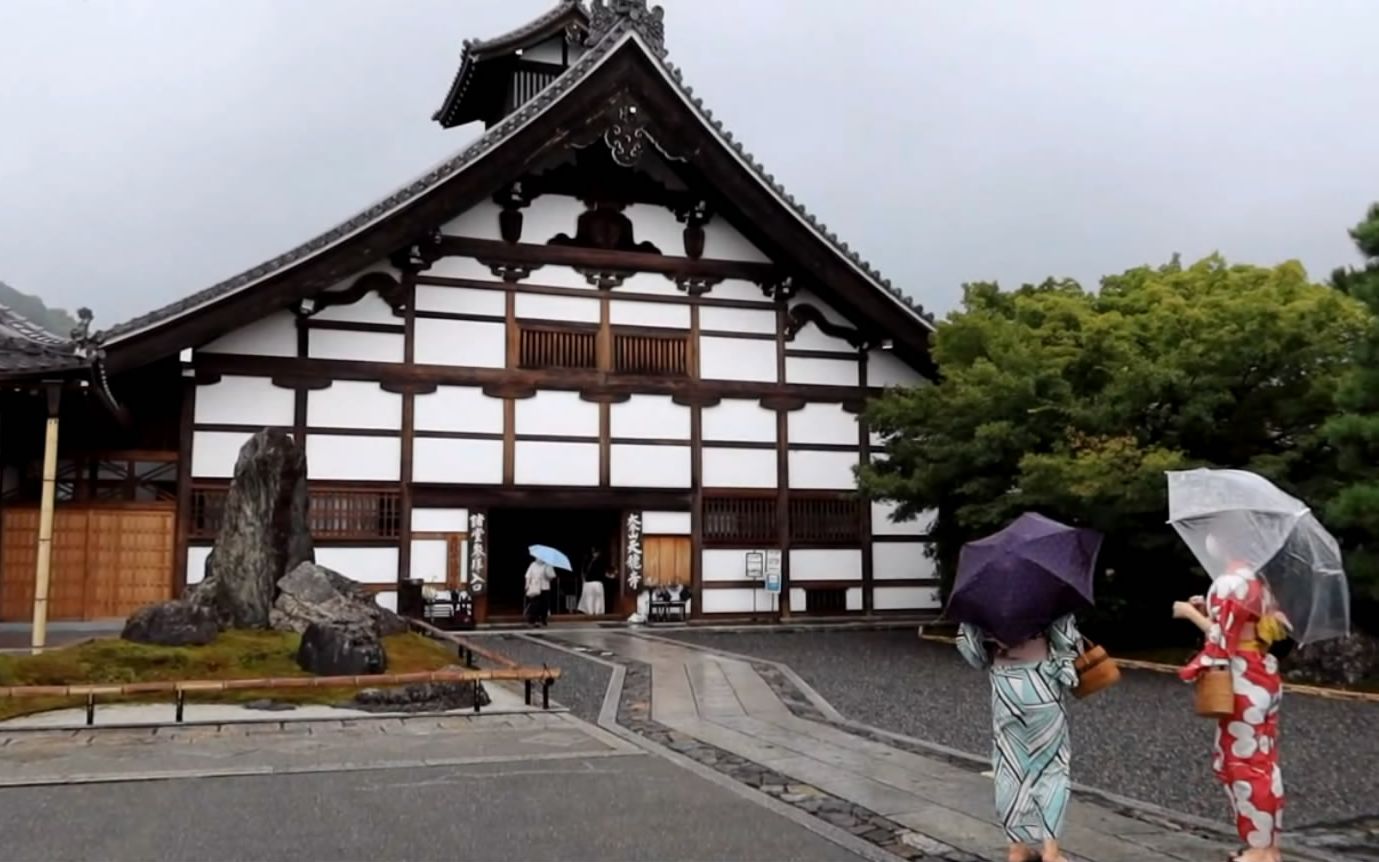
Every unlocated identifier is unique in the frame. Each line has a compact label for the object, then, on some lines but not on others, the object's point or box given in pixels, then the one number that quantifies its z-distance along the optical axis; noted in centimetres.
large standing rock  1193
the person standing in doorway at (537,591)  1883
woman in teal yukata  500
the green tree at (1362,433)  1075
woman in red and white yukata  498
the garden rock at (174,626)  1095
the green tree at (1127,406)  1336
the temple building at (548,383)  1728
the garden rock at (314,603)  1191
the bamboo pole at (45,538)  1336
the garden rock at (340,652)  1045
